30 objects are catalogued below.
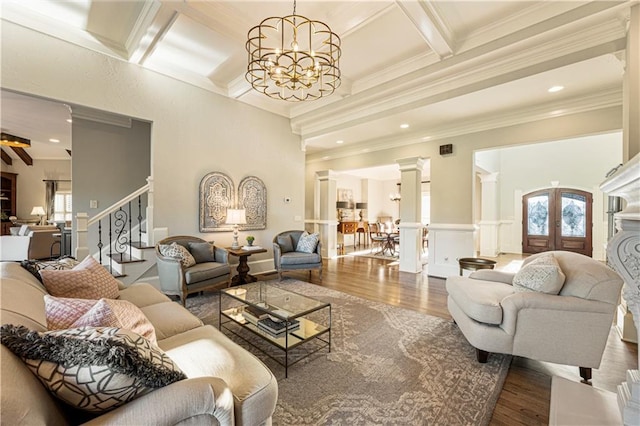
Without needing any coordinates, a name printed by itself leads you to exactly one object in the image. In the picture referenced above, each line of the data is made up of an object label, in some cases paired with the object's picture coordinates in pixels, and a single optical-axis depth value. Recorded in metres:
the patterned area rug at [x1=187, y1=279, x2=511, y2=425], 1.66
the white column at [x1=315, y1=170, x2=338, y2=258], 7.21
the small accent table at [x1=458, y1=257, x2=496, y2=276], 3.53
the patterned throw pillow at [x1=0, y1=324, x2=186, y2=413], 0.84
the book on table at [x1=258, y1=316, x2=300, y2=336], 2.26
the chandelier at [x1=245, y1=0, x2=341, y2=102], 2.46
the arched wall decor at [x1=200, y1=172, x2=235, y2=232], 4.55
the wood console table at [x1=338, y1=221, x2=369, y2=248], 9.25
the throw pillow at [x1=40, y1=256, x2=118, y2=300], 1.79
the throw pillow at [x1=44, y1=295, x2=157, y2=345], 1.17
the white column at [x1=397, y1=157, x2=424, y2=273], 5.48
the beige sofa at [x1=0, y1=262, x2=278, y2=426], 0.76
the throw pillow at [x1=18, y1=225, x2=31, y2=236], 5.06
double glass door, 7.34
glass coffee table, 2.23
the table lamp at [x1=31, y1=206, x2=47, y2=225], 7.61
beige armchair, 1.90
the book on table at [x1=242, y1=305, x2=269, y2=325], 2.50
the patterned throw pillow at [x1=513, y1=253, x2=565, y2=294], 2.05
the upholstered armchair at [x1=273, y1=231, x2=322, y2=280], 4.70
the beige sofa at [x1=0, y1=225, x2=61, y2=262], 3.83
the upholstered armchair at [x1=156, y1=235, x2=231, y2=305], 3.47
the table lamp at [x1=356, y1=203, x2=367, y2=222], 10.02
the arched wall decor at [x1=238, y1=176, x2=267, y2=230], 5.07
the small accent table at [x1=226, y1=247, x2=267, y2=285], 4.51
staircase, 3.54
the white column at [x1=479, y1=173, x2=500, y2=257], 7.88
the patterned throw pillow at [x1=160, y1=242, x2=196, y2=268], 3.55
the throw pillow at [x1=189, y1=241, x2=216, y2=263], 4.04
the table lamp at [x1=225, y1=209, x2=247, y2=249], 4.49
